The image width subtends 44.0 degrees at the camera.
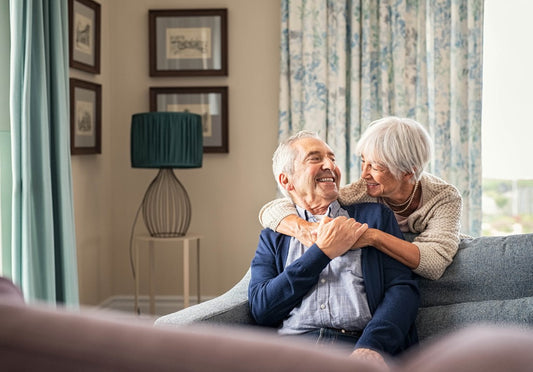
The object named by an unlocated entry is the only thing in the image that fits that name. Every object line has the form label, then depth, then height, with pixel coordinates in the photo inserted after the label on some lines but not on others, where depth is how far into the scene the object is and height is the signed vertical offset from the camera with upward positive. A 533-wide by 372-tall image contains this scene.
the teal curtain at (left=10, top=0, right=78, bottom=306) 3.11 -0.06
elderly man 2.01 -0.47
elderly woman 2.26 -0.19
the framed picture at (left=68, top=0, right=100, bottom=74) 3.96 +0.67
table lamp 3.93 +0.00
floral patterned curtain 4.29 +0.43
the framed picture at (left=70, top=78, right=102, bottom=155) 3.96 +0.15
